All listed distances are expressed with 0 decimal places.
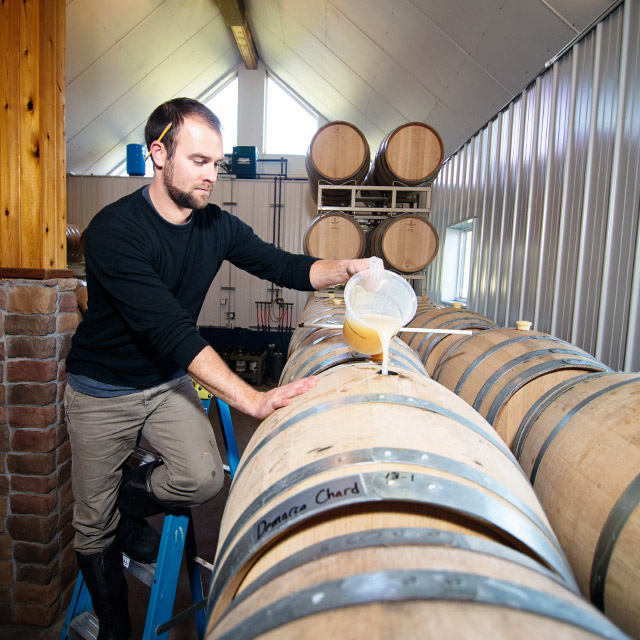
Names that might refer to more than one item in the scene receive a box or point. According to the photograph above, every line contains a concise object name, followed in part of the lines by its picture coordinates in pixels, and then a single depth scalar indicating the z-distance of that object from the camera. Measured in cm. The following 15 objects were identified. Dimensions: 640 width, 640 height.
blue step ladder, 157
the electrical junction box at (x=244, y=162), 794
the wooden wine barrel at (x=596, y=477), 91
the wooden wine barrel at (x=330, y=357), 137
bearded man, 153
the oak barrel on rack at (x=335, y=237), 418
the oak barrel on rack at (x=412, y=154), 399
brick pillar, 209
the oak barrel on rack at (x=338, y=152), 422
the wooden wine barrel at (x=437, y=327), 246
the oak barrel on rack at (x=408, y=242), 402
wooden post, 205
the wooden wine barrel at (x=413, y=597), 47
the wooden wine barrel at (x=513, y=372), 160
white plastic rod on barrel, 161
